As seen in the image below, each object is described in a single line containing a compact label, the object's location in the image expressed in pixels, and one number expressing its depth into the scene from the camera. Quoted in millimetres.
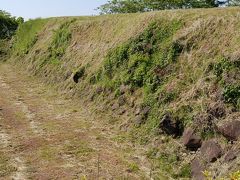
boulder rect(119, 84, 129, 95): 10330
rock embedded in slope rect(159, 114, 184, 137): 7909
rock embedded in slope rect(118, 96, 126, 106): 10092
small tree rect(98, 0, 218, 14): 25837
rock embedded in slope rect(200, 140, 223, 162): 6654
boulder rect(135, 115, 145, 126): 8916
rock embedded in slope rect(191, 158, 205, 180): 6526
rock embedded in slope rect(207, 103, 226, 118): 7180
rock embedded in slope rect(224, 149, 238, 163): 6283
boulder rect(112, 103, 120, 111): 10159
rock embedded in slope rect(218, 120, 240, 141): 6582
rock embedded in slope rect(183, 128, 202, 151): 7230
